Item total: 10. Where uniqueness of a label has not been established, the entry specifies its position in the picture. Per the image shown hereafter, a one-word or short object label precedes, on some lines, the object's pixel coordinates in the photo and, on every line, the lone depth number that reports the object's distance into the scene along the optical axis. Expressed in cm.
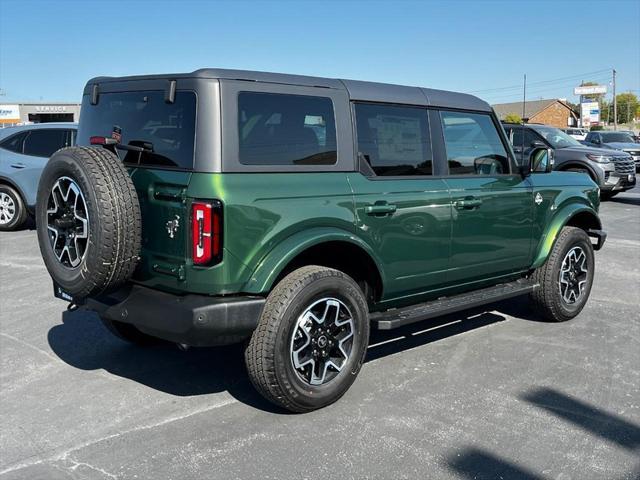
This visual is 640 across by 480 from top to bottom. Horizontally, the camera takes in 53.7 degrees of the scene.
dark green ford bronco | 338
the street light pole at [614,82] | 7545
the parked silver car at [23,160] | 1009
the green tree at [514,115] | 6906
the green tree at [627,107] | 10812
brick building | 8125
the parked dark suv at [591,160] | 1450
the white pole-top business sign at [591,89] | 9106
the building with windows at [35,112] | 5402
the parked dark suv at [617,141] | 2181
